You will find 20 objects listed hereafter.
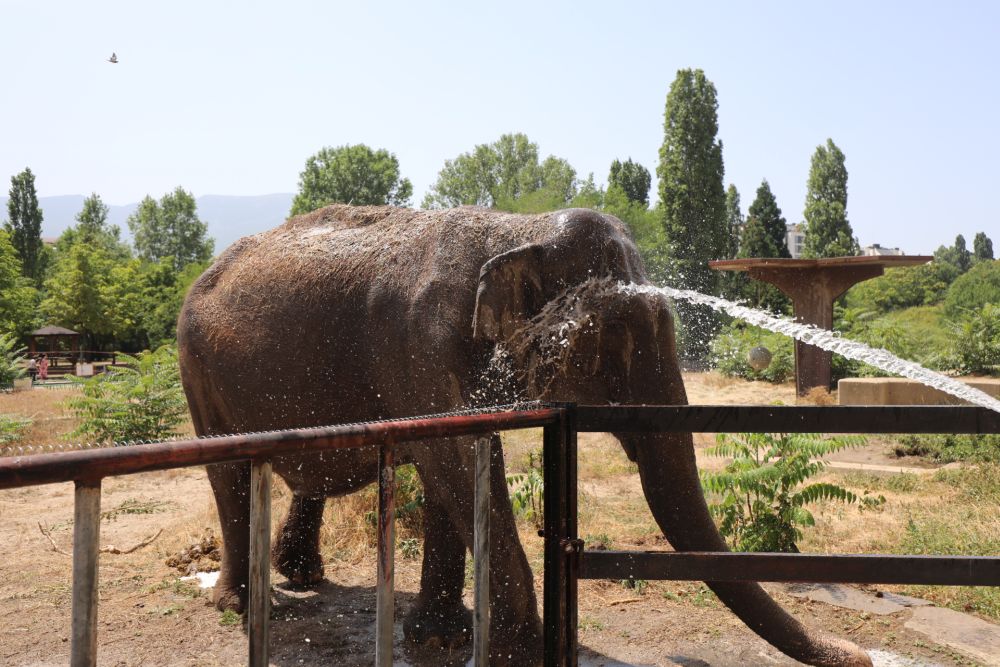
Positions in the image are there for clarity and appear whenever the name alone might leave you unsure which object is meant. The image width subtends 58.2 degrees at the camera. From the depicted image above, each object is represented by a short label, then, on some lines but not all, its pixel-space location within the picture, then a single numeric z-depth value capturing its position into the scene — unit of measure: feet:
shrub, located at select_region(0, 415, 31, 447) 38.83
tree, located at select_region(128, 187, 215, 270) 280.10
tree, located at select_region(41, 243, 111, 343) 145.07
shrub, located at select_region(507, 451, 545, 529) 21.35
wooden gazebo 124.02
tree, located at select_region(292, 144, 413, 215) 191.11
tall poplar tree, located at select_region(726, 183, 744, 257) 232.73
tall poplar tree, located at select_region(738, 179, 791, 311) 170.09
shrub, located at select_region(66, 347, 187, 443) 37.99
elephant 12.42
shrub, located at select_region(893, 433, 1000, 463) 33.30
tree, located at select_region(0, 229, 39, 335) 120.47
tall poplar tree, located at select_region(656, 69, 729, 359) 134.51
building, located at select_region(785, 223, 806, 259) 442.50
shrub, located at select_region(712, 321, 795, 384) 71.87
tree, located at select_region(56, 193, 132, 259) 205.36
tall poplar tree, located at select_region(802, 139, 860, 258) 175.01
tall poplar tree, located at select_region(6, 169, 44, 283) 189.70
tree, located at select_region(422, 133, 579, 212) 202.69
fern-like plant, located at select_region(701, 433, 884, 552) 19.77
